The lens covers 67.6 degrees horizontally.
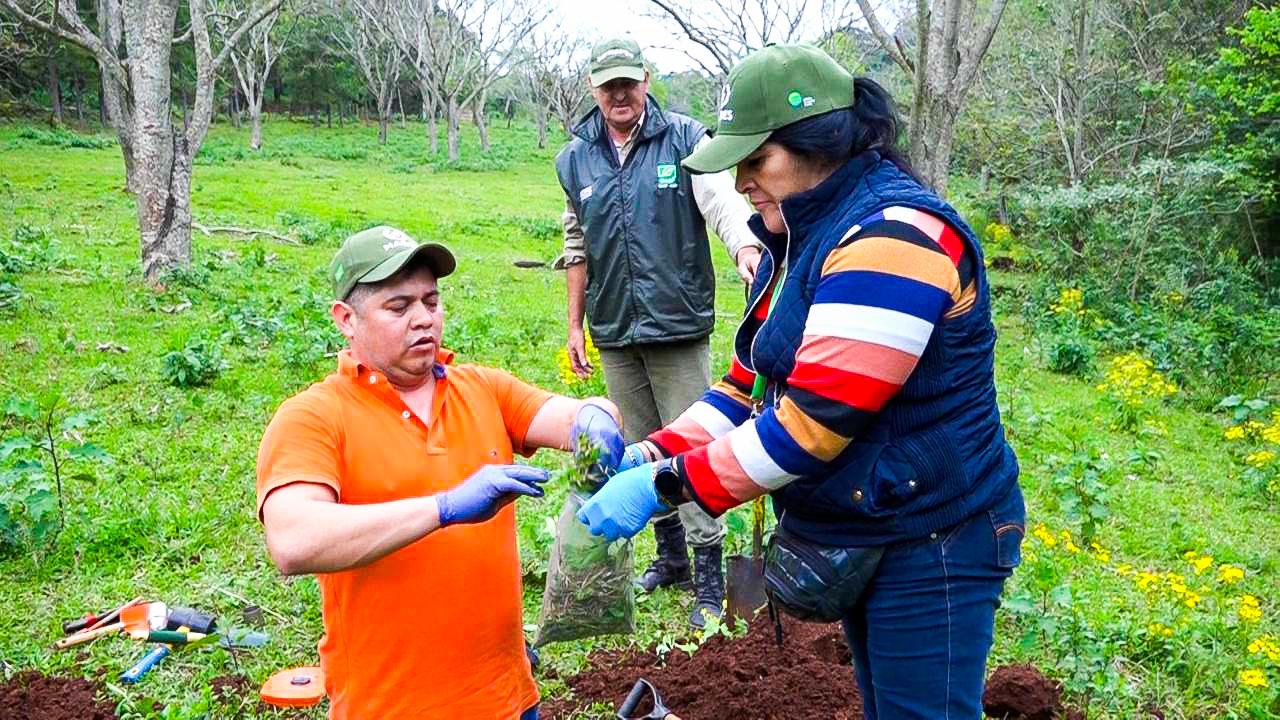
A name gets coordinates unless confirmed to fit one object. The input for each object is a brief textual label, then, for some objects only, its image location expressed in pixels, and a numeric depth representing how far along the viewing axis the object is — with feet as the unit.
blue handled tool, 11.66
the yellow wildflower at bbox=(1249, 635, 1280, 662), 10.86
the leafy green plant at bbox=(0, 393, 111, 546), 14.05
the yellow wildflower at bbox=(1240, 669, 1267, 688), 10.64
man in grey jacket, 12.59
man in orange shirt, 6.20
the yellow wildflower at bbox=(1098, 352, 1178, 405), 25.61
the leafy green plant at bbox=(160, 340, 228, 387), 22.86
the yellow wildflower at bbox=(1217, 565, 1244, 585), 12.01
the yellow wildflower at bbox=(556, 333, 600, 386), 20.54
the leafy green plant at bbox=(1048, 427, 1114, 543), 16.72
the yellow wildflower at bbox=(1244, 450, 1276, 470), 19.42
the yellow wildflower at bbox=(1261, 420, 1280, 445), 17.97
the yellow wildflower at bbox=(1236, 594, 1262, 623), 11.74
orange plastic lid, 10.80
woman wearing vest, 5.84
